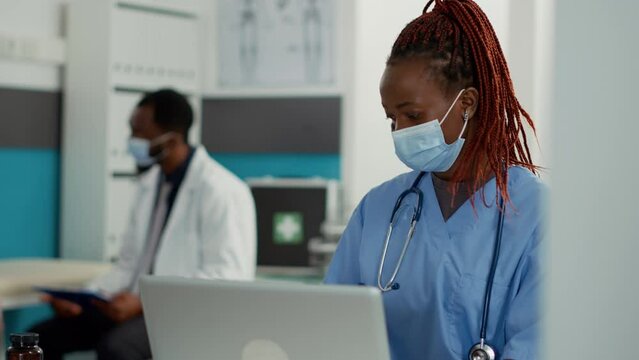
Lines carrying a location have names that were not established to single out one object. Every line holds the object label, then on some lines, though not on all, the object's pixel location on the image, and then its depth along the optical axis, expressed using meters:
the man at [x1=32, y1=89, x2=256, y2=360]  2.64
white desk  2.99
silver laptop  0.98
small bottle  1.21
